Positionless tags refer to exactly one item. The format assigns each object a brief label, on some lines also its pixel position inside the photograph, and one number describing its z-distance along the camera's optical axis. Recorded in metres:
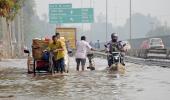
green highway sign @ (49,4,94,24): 76.12
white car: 63.66
